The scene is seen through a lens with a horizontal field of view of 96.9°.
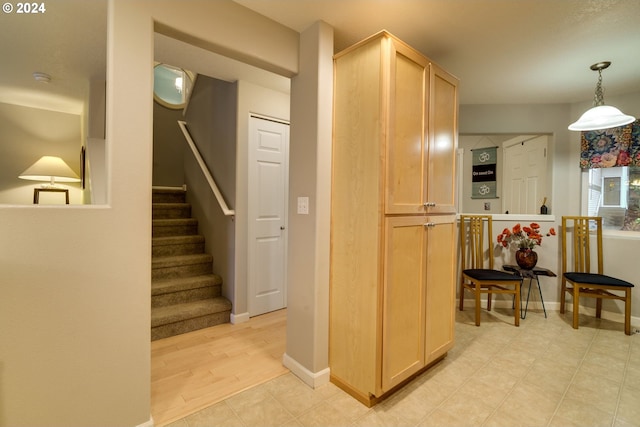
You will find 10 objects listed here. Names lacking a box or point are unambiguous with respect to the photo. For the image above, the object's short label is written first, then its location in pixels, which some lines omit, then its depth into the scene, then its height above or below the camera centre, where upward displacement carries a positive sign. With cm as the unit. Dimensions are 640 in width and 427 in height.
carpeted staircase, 260 -74
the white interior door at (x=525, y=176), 362 +50
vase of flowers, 305 -32
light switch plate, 189 +3
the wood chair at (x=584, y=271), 265 -64
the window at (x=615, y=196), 302 +19
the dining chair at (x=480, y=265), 282 -63
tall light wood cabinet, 163 -2
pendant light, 218 +74
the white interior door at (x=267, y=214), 296 -5
